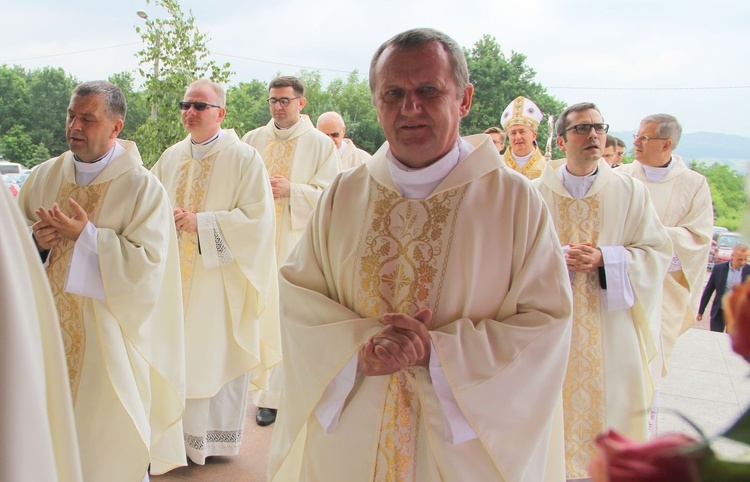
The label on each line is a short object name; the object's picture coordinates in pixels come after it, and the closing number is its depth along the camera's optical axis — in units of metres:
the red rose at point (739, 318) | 0.35
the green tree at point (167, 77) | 6.12
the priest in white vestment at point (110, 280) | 3.16
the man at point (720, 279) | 7.60
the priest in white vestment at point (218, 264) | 4.28
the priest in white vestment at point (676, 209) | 4.83
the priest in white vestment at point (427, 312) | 2.07
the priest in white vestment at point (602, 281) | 3.34
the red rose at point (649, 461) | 0.36
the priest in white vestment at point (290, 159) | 5.41
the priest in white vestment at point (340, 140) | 7.70
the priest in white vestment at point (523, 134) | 5.69
